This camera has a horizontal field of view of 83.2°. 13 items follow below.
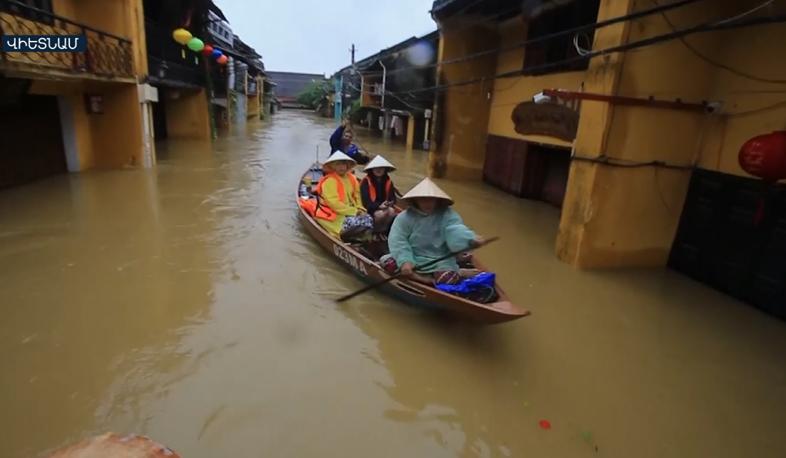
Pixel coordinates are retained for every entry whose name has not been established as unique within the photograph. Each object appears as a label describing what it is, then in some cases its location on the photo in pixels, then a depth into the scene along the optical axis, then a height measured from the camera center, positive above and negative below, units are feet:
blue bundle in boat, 12.50 -4.37
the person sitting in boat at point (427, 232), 14.02 -3.49
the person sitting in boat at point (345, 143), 28.68 -1.74
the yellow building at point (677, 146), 16.62 -0.38
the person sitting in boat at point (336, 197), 19.69 -3.57
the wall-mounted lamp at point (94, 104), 33.35 -0.37
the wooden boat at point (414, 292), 11.68 -5.07
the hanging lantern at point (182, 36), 38.55 +5.84
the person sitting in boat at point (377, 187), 20.24 -3.17
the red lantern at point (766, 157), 13.46 -0.38
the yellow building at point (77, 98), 25.63 -0.07
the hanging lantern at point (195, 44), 39.91 +5.38
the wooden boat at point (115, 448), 4.18 -3.29
